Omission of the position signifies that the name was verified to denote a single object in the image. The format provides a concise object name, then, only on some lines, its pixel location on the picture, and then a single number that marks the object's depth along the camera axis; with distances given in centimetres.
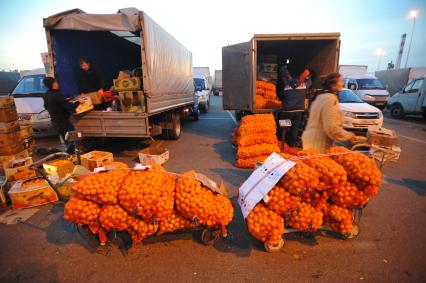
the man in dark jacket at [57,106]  506
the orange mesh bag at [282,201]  237
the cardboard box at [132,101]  532
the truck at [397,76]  1989
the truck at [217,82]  3834
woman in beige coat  304
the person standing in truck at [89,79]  597
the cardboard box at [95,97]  552
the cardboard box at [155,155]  543
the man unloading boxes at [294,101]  582
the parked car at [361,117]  788
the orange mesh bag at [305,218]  242
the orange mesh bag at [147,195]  225
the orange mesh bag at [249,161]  524
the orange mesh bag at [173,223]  254
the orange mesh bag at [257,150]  523
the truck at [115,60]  486
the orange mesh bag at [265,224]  234
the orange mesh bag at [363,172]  237
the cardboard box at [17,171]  411
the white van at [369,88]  1471
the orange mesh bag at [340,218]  251
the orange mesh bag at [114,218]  232
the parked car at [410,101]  1152
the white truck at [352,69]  2078
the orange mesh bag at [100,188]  230
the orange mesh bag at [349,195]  243
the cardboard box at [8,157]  501
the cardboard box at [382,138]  584
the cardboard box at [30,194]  355
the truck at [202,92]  1554
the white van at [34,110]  728
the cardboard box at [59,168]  432
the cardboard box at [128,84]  539
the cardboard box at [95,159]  476
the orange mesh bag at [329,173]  230
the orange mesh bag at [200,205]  240
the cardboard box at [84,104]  516
